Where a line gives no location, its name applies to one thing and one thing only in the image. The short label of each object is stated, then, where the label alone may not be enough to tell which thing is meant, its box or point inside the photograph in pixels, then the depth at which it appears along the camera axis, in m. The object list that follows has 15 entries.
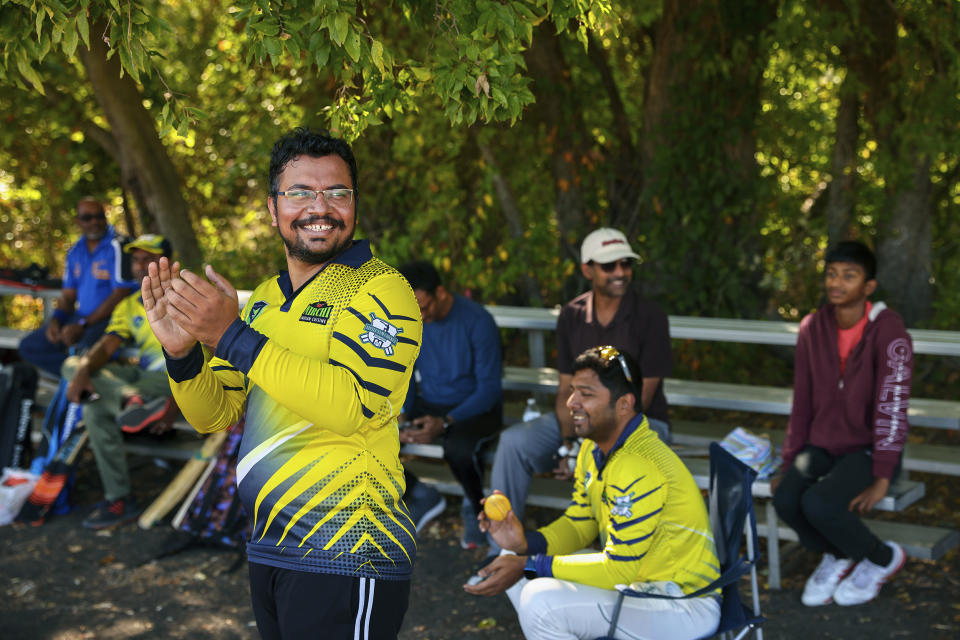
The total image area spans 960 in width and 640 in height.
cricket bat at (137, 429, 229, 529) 6.39
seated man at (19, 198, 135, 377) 7.32
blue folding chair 3.50
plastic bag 6.48
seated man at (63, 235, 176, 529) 6.52
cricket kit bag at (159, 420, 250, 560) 5.92
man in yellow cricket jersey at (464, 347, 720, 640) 3.48
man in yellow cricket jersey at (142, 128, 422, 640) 2.18
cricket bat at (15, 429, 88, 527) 6.52
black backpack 6.76
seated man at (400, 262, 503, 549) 5.72
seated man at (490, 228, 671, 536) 5.43
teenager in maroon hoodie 4.74
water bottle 5.93
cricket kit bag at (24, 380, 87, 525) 6.57
